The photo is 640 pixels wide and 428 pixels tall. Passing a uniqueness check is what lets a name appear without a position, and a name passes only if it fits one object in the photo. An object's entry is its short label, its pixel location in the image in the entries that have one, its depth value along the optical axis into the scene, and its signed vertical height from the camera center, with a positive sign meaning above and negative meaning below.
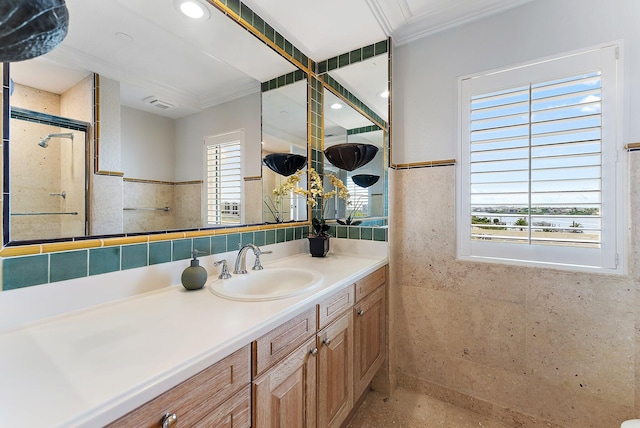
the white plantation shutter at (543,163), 1.33 +0.25
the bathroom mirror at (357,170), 1.90 +0.30
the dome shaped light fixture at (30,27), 0.55 +0.39
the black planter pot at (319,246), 1.85 -0.23
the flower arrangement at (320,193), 1.94 +0.13
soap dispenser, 1.13 -0.27
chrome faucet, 1.40 -0.25
